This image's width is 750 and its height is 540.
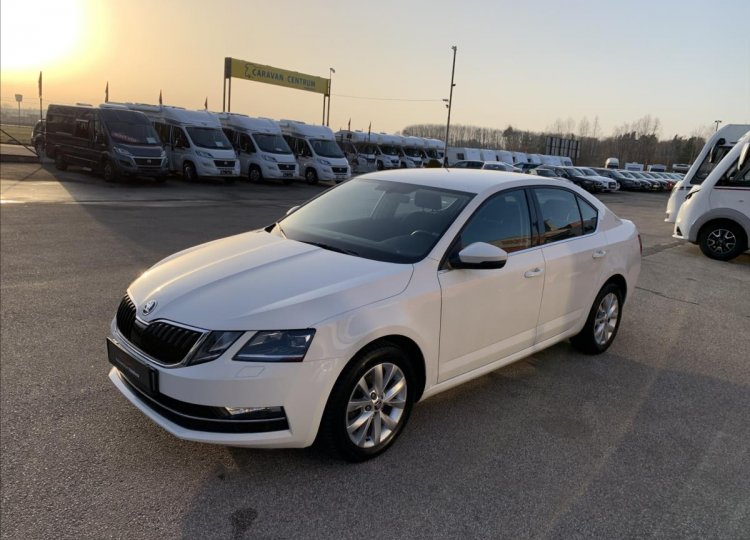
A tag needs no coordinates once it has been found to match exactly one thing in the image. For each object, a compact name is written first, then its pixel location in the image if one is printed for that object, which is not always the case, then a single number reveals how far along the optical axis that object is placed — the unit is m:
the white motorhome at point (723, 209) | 10.30
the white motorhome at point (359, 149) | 39.39
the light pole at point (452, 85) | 46.31
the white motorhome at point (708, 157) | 12.56
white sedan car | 2.73
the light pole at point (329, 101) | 45.37
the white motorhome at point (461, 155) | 44.31
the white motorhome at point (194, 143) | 22.16
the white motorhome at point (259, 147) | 24.47
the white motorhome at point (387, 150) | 39.81
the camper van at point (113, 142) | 19.03
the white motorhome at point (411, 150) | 41.59
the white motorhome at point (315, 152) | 26.45
